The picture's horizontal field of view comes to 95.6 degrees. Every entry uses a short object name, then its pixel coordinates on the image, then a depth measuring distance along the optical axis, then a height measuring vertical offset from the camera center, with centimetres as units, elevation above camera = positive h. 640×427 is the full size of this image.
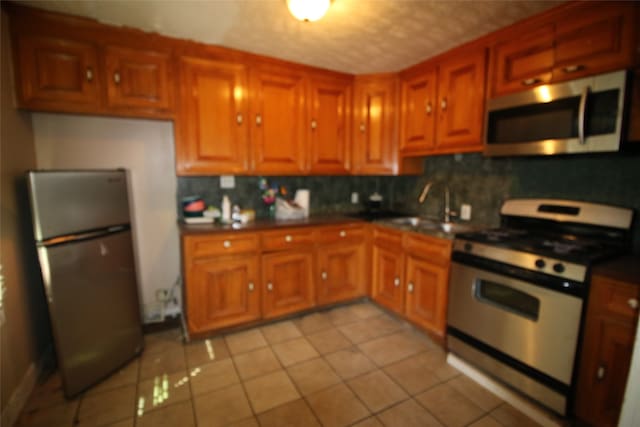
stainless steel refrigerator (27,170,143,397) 156 -53
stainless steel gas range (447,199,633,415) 144 -62
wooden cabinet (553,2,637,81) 143 +72
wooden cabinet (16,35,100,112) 176 +64
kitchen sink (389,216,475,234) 236 -41
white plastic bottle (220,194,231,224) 250 -30
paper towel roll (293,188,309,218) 287 -23
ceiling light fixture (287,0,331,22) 153 +90
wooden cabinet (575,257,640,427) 126 -76
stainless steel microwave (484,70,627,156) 145 +34
